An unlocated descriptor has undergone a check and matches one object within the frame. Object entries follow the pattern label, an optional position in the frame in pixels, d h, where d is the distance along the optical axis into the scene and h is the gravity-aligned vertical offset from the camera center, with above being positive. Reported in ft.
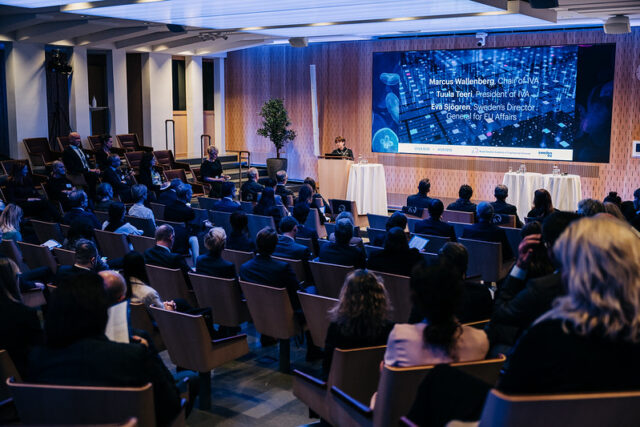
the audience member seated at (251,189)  32.91 -2.02
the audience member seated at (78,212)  23.26 -2.24
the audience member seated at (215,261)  16.92 -2.85
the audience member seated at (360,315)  10.57 -2.62
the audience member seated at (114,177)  35.29 -1.55
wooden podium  42.16 -1.81
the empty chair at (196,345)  13.23 -3.97
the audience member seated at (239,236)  20.40 -2.68
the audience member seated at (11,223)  21.09 -2.36
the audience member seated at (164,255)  17.34 -2.76
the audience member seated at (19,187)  29.81 -1.72
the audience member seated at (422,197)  29.01 -2.16
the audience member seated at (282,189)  31.86 -1.98
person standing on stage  43.19 -0.19
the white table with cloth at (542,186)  36.52 -2.28
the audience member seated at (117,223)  22.39 -2.50
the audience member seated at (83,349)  8.38 -2.51
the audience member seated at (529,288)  9.06 -2.08
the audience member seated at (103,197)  26.89 -1.97
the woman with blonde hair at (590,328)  6.32 -1.70
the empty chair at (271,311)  15.34 -3.75
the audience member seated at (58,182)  32.32 -1.65
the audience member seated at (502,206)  26.81 -2.34
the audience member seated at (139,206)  25.61 -2.21
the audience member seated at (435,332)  8.43 -2.41
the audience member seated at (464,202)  28.04 -2.31
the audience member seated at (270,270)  16.10 -2.93
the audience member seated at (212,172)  38.65 -1.43
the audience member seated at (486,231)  21.52 -2.67
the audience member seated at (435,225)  21.94 -2.55
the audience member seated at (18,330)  10.85 -2.95
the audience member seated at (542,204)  22.50 -1.91
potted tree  50.98 +1.45
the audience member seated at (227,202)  27.48 -2.21
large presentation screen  40.60 +2.87
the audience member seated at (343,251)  17.99 -2.77
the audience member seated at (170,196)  26.34 -1.94
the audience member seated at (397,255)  16.37 -2.64
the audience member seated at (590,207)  17.12 -1.56
